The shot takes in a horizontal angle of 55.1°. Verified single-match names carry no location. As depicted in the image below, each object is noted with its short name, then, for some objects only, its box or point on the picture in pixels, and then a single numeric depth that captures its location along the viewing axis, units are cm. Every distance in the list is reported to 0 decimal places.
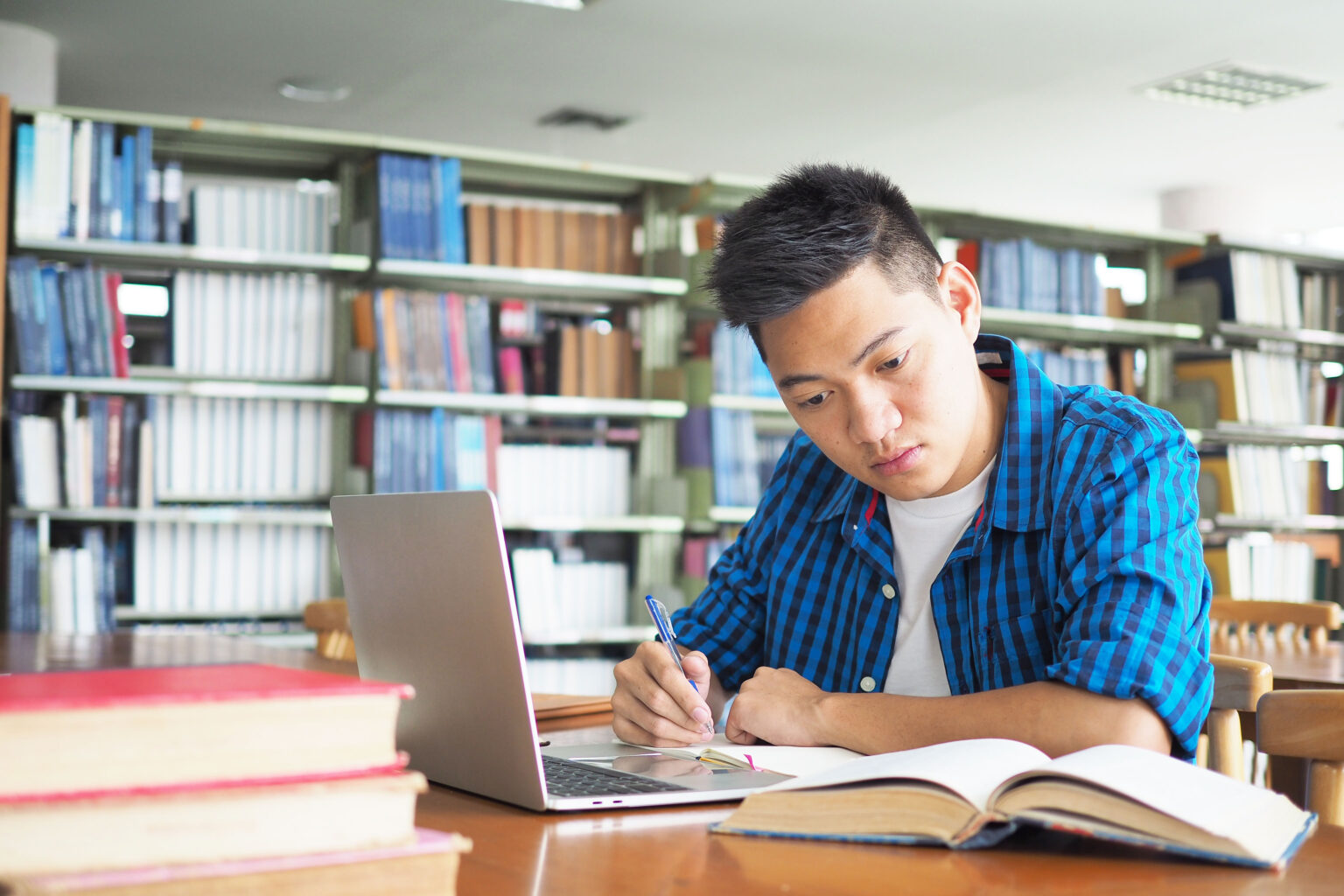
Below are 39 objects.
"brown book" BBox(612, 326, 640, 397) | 411
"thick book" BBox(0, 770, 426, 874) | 47
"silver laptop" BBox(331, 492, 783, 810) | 83
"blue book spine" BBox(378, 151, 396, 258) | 377
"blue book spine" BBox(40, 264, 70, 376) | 347
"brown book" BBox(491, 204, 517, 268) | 396
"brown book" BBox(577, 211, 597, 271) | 407
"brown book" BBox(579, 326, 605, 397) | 404
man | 106
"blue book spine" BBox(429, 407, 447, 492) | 382
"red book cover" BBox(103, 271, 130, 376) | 353
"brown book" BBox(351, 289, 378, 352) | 376
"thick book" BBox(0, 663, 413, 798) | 47
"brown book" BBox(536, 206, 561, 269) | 401
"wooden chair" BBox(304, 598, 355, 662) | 227
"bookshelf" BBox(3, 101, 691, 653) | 355
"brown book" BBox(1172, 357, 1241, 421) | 497
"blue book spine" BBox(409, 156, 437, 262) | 383
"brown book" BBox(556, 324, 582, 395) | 401
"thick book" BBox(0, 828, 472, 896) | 47
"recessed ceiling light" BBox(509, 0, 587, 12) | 425
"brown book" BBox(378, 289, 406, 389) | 375
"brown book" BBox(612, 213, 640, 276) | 413
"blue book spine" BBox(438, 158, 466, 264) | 387
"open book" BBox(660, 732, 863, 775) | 102
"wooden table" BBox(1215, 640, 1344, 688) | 188
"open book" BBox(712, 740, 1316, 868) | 71
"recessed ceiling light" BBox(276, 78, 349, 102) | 515
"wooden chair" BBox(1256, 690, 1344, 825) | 104
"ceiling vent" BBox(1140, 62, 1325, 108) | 498
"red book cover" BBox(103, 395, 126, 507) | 355
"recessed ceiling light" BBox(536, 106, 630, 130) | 552
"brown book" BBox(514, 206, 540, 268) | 398
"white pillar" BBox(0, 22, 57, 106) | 446
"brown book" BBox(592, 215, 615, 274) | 410
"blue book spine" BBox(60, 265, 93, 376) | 349
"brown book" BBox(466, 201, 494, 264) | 394
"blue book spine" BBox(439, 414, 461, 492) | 384
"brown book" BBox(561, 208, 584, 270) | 404
